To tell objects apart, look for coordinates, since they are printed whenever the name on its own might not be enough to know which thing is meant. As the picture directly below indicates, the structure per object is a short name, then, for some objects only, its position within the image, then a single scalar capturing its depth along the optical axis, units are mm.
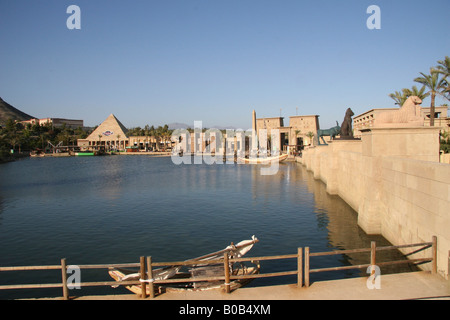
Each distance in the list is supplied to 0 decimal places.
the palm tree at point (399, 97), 43088
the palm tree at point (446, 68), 34625
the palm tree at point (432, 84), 35906
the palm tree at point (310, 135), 102562
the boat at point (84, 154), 138250
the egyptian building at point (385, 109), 43719
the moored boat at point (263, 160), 72938
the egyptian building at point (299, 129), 105375
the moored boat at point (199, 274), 9375
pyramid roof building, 160250
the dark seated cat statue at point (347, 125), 31139
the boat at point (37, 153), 129425
